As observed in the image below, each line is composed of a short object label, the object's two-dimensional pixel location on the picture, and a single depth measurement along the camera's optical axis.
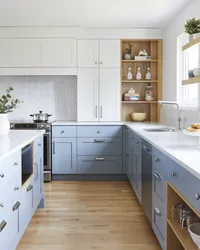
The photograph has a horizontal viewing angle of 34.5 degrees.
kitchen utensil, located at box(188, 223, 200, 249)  1.86
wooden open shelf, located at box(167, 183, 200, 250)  2.13
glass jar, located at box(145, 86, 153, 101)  5.18
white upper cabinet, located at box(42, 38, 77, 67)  4.91
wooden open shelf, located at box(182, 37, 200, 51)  2.69
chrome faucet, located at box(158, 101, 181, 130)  3.80
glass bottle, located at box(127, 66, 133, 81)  5.18
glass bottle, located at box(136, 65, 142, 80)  5.16
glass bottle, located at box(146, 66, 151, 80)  5.17
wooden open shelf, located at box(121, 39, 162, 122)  5.23
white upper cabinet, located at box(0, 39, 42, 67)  4.90
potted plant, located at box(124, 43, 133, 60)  5.15
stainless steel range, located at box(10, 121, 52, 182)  4.68
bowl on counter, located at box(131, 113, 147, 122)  5.14
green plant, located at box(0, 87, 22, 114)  2.98
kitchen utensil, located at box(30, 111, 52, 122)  4.82
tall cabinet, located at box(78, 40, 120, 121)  4.96
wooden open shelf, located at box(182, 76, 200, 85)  2.74
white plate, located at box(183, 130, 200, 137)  2.31
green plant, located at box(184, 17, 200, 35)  2.89
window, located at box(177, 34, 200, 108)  3.62
